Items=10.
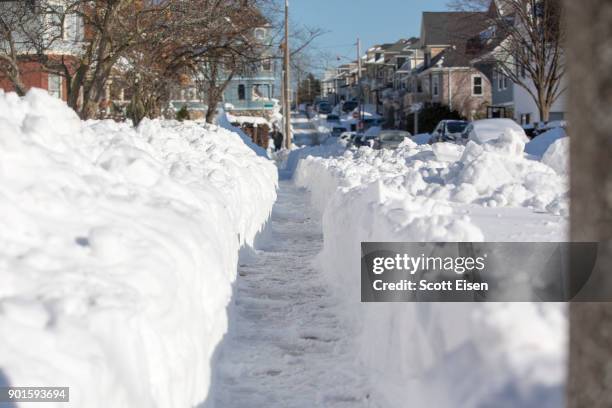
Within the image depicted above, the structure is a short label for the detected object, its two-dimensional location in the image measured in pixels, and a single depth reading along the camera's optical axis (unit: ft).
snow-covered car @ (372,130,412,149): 111.24
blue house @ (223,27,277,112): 221.66
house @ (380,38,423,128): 247.79
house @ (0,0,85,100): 49.88
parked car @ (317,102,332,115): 352.24
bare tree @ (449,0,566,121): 105.29
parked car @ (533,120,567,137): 90.50
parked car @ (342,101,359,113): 340.74
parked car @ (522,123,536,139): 94.78
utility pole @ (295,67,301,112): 111.72
